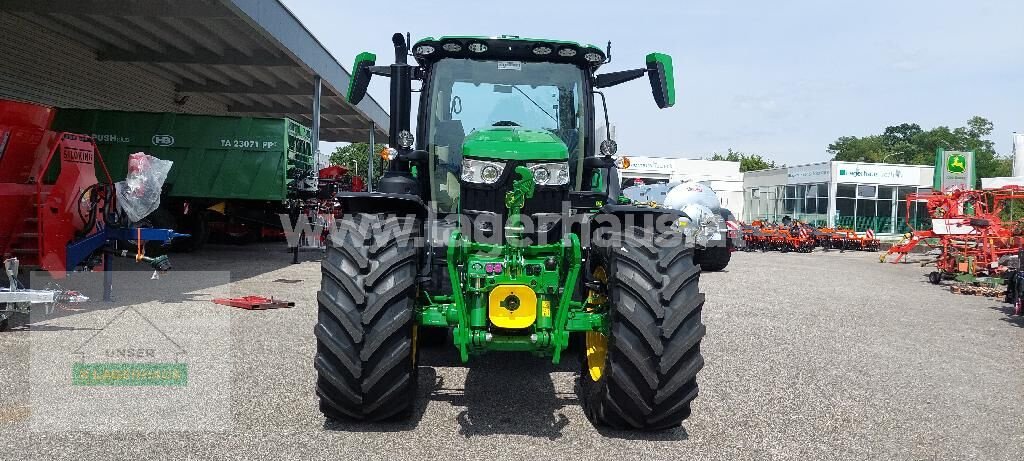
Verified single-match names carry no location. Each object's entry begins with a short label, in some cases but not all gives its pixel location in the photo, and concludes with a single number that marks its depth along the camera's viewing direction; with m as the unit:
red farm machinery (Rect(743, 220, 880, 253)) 26.44
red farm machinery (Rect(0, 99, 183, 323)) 8.12
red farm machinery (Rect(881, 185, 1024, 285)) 14.88
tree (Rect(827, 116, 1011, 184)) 71.75
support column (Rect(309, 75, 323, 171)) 17.05
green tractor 4.16
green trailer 14.52
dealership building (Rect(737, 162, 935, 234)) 35.53
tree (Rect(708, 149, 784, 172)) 76.94
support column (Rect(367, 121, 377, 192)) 24.50
